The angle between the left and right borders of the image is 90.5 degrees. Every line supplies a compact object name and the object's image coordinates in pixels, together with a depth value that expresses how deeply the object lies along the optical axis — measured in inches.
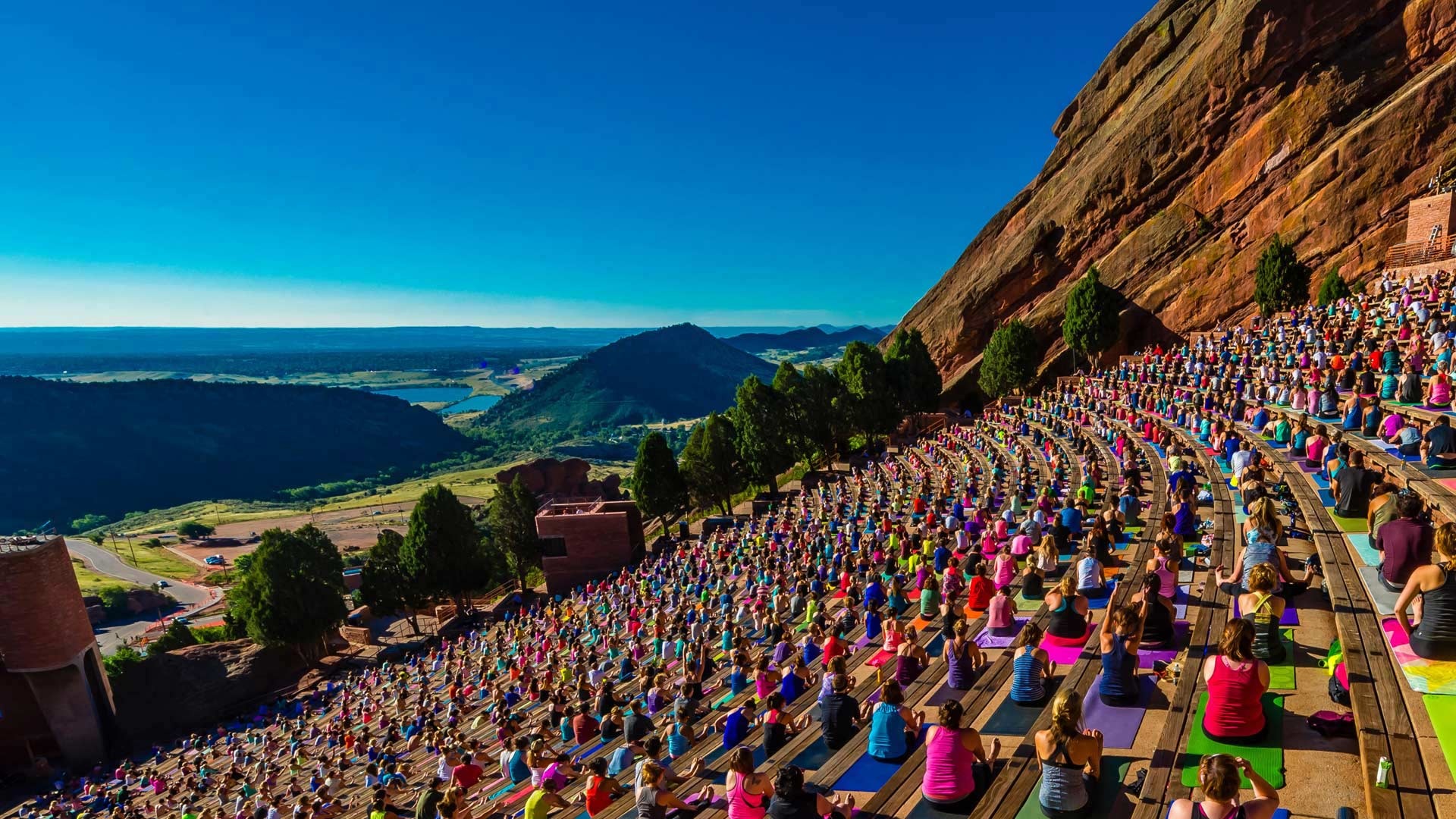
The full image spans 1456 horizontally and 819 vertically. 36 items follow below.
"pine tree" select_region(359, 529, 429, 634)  1759.4
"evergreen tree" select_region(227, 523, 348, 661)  1547.7
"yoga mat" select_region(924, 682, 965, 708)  376.5
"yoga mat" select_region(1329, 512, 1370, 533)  422.0
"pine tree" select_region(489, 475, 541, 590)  1887.3
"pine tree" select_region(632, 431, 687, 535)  1988.2
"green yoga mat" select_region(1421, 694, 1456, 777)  227.8
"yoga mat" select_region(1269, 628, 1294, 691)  312.7
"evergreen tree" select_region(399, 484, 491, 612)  1759.4
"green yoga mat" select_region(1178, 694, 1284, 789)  257.8
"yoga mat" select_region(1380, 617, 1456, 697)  252.7
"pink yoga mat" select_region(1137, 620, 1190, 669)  348.2
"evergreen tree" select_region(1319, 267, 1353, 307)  1598.2
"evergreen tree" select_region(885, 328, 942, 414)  2283.5
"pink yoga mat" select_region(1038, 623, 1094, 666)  381.1
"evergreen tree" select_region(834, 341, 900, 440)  2172.7
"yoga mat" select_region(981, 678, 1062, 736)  327.6
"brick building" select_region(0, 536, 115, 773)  1347.2
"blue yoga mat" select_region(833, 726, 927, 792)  312.5
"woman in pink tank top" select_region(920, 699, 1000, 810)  269.9
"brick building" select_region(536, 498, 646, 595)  1745.8
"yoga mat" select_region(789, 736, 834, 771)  342.6
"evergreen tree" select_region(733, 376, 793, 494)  2017.7
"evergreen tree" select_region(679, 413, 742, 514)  2047.2
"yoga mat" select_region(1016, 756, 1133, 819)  254.8
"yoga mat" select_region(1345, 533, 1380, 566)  365.7
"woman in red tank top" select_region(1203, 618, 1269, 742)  262.2
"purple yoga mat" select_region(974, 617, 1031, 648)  426.9
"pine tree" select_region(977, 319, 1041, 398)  2126.0
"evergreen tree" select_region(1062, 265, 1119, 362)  2000.5
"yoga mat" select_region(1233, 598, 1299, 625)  370.0
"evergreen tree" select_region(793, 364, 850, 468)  2101.4
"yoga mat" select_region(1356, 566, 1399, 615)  312.5
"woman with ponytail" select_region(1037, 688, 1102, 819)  245.3
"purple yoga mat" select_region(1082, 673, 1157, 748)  301.0
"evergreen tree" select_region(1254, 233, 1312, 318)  1702.8
